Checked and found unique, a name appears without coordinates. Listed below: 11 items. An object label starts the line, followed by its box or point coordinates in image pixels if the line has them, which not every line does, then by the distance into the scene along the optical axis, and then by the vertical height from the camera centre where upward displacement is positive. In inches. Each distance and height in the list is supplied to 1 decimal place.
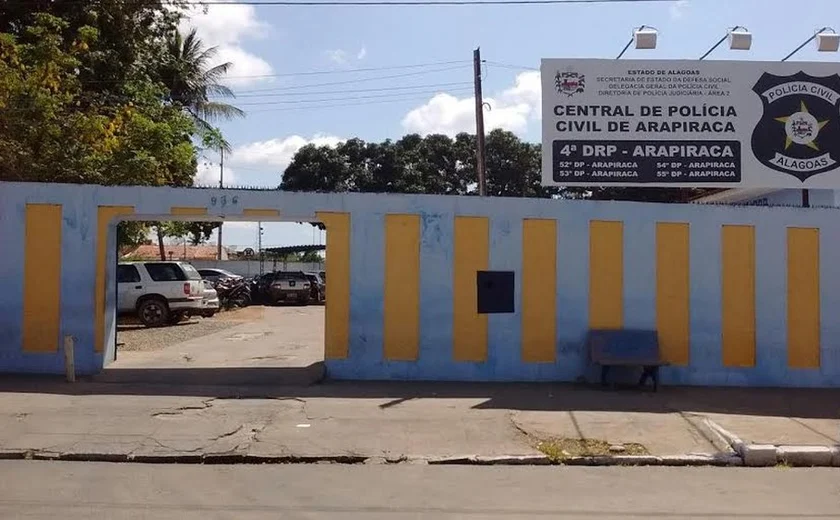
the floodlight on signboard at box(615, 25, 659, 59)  539.2 +158.7
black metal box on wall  482.9 -7.5
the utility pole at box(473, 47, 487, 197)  866.1 +176.3
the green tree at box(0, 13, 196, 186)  652.7 +133.6
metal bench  457.4 -40.7
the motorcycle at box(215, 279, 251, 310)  1171.3 -20.2
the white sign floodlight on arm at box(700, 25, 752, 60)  538.3 +156.8
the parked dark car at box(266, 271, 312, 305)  1289.4 -14.2
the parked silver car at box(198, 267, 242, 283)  1239.5 +6.6
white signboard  533.6 +99.9
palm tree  1159.6 +293.2
